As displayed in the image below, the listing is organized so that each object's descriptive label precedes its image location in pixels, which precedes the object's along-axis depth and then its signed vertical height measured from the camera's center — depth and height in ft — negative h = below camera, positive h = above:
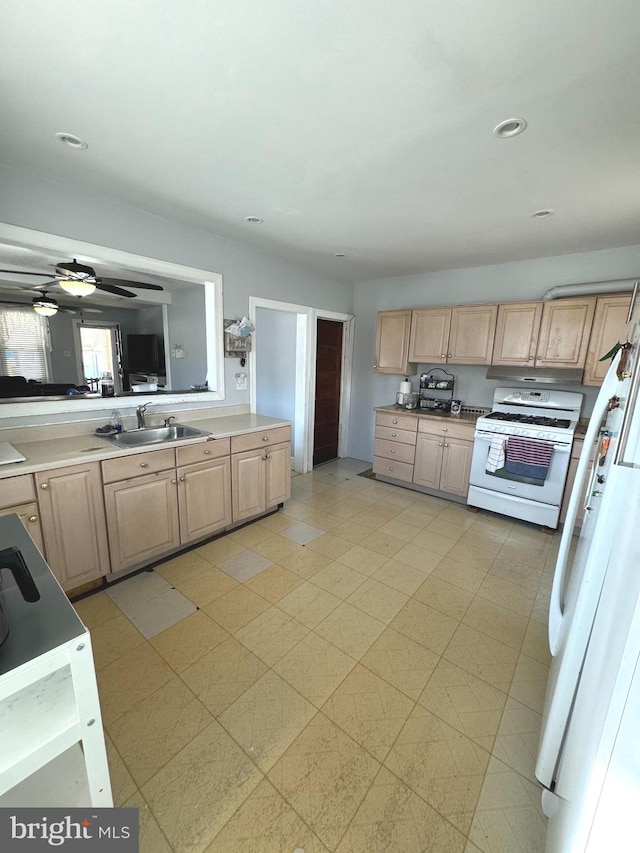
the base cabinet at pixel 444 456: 12.05 -3.10
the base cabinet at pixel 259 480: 9.84 -3.52
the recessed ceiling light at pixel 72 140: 5.63 +3.38
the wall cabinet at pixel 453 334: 12.01 +1.18
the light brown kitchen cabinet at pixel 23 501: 5.87 -2.56
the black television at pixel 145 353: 14.25 +0.05
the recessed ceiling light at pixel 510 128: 4.98 +3.45
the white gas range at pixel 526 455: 10.19 -2.50
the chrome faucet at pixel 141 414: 9.09 -1.53
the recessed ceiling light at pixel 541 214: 7.97 +3.55
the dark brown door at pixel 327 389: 15.29 -1.18
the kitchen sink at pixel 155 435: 9.04 -2.09
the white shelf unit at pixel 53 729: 2.28 -2.60
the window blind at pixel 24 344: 10.38 +0.16
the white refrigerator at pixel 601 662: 2.07 -2.16
